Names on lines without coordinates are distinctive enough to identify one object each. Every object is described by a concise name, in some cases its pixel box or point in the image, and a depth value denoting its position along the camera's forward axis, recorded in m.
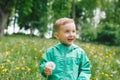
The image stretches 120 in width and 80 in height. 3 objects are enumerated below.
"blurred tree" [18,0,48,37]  15.29
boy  2.13
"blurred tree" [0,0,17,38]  14.62
